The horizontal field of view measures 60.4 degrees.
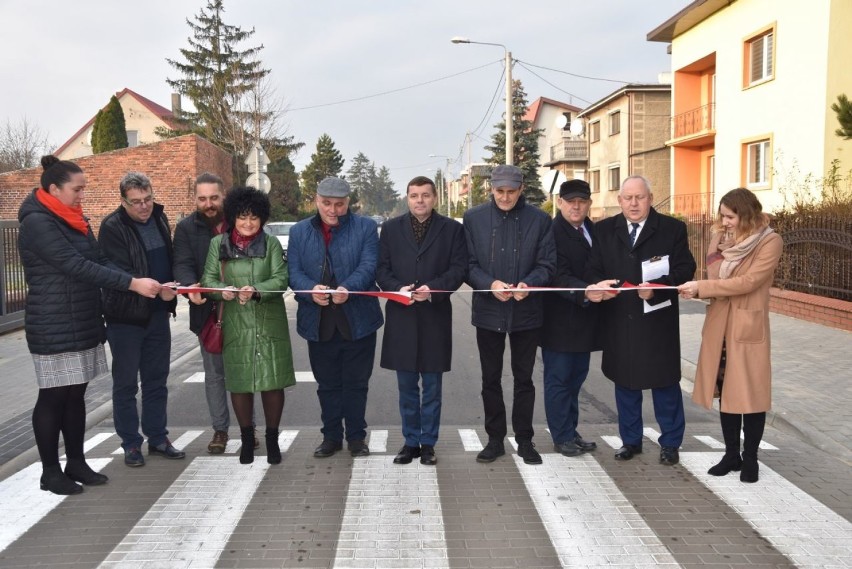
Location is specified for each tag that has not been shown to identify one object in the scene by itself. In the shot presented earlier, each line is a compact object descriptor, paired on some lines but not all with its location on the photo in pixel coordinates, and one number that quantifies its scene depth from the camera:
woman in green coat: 5.40
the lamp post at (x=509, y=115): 25.56
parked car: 27.10
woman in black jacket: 4.84
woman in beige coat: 4.99
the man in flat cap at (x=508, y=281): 5.45
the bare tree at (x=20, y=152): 45.82
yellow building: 18.30
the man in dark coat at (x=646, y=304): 5.34
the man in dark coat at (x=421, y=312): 5.50
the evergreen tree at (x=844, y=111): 8.70
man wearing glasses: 5.41
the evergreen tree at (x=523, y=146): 51.53
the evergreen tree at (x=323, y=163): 86.09
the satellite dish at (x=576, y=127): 35.00
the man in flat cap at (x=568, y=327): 5.61
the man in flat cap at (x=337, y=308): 5.56
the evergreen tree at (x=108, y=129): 33.97
